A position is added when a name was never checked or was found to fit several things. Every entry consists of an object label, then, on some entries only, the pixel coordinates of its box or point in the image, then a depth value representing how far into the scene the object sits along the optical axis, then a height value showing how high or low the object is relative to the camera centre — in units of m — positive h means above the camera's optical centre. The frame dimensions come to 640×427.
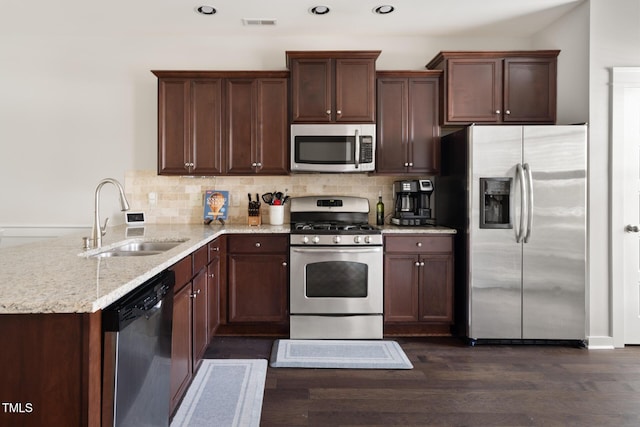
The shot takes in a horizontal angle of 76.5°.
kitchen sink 2.44 -0.25
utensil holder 3.72 -0.04
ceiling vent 3.52 +1.64
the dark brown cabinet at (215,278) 2.95 -0.53
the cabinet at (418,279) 3.38 -0.58
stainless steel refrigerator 3.13 -0.17
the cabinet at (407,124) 3.56 +0.75
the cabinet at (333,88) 3.49 +1.05
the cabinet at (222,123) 3.53 +0.76
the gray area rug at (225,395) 2.16 -1.11
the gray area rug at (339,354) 2.83 -1.08
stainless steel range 3.30 -0.61
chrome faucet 2.14 -0.13
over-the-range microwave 3.51 +0.54
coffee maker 3.58 +0.07
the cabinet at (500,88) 3.46 +1.05
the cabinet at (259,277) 3.35 -0.56
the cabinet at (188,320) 2.05 -0.64
